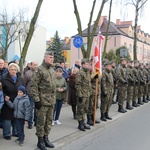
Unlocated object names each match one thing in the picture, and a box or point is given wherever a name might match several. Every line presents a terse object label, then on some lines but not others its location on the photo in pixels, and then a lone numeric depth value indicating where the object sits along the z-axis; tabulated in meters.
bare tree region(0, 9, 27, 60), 35.72
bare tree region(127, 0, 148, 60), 21.17
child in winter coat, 6.42
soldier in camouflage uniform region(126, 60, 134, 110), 12.23
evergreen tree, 49.62
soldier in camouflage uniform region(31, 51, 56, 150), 6.10
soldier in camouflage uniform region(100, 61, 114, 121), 9.37
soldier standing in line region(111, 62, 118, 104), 13.41
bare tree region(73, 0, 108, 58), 16.73
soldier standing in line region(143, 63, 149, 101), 14.60
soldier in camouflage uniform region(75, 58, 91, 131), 8.03
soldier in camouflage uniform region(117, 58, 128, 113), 11.30
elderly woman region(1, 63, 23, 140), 6.75
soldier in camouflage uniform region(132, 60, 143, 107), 13.03
